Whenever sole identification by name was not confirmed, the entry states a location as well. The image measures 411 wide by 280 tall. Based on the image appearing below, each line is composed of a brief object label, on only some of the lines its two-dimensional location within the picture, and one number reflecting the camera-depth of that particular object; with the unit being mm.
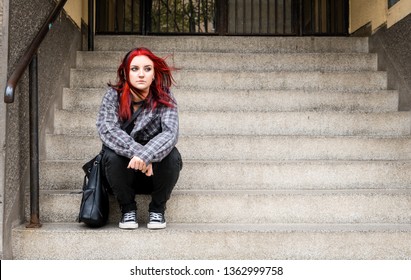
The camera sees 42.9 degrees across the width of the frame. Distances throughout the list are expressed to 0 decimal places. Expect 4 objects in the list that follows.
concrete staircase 2717
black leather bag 2668
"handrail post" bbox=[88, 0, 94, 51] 4523
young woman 2641
